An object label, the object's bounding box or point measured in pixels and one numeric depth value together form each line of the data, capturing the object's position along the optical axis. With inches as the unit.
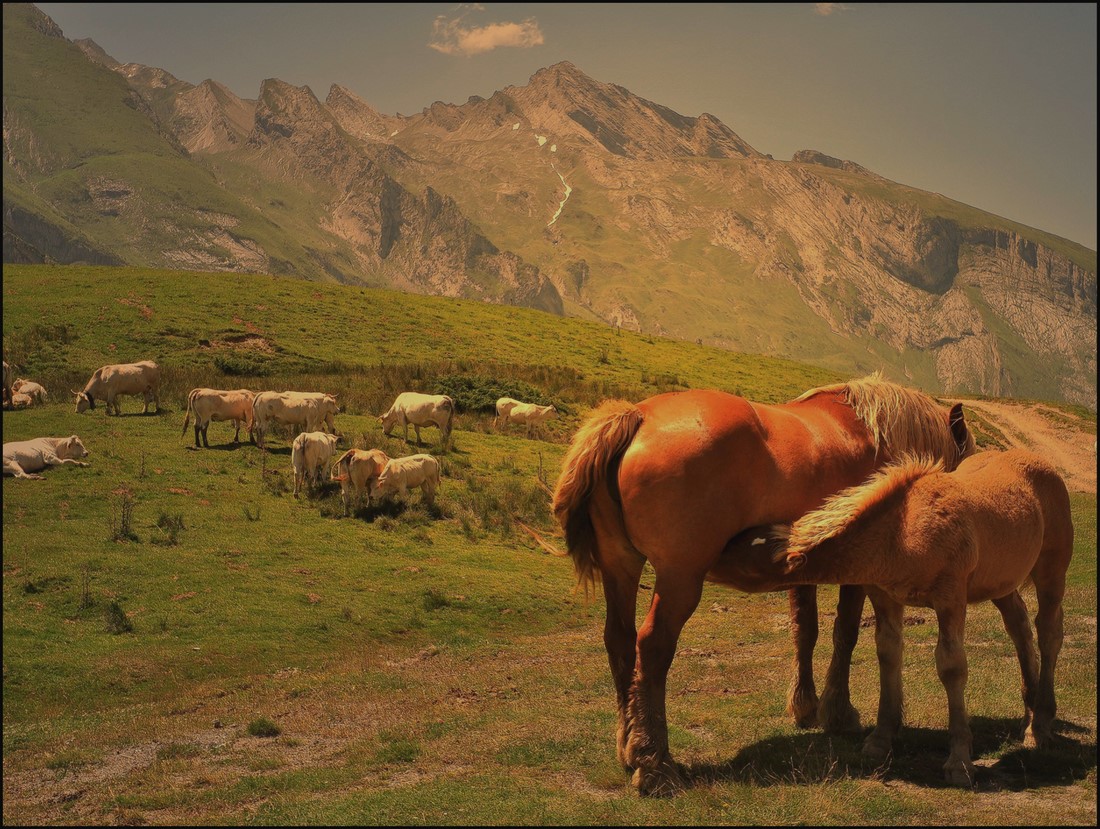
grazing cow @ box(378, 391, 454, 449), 1164.4
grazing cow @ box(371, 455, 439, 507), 891.4
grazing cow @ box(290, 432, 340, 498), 891.4
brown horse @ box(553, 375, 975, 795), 296.2
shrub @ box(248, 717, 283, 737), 423.2
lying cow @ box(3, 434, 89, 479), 824.3
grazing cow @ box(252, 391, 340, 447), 1032.8
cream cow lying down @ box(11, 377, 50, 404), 1165.1
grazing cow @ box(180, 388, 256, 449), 1018.1
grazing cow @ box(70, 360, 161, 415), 1135.6
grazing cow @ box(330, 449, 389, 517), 887.1
